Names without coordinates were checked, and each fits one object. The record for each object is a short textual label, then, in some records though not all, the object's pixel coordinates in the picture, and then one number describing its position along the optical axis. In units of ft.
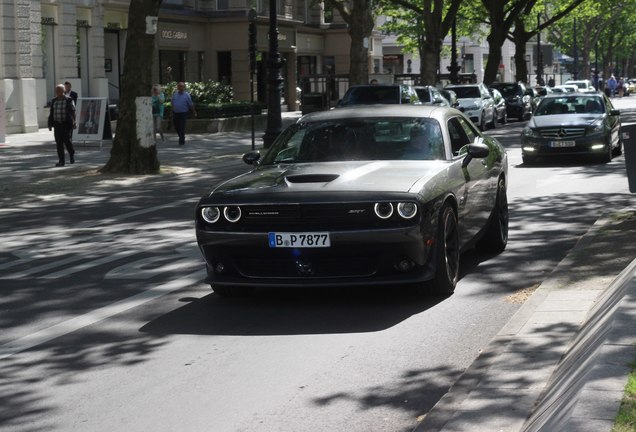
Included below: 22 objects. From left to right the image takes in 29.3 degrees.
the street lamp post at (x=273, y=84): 100.78
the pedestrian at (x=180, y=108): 110.22
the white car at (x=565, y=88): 192.30
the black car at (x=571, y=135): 78.74
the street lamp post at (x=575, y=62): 312.03
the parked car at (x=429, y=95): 119.95
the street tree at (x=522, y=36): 206.79
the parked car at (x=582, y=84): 226.58
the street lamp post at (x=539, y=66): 270.77
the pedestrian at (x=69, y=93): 105.40
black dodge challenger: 28.81
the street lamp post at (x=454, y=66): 178.19
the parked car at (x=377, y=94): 107.86
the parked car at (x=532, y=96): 170.28
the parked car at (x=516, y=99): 163.43
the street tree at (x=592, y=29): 276.41
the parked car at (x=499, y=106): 146.10
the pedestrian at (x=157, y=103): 108.88
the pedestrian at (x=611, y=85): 301.63
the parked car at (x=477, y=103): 131.64
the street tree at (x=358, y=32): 135.12
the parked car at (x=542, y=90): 180.64
